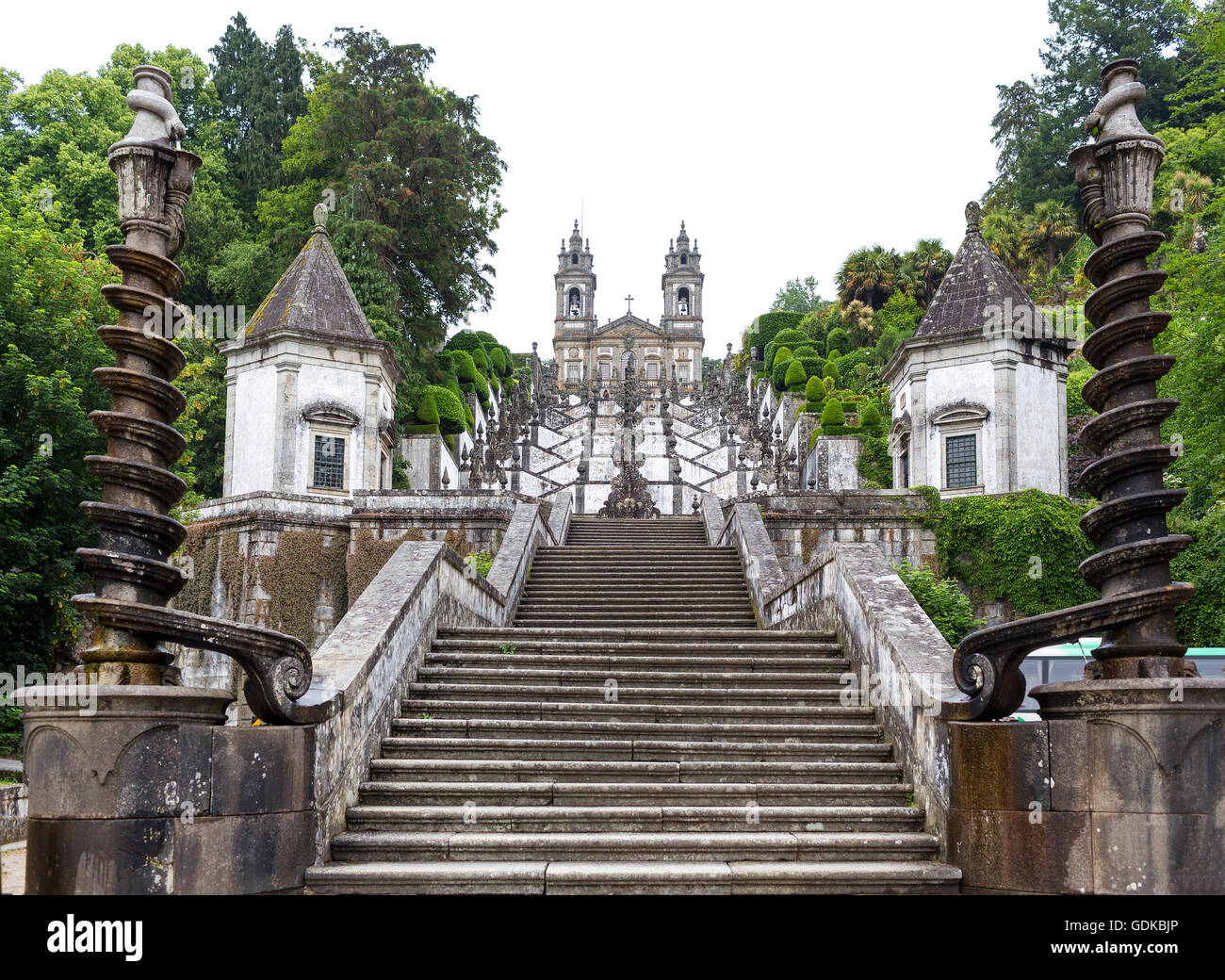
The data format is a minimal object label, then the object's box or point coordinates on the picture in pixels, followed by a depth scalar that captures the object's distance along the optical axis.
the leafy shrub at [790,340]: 56.47
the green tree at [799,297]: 93.38
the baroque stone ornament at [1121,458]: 5.41
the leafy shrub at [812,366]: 47.06
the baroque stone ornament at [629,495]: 27.45
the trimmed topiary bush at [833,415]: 32.69
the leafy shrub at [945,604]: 16.48
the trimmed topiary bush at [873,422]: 31.16
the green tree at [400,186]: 32.00
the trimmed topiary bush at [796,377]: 46.47
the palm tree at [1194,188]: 35.47
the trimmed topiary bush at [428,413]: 32.47
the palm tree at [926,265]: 44.06
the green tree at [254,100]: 39.94
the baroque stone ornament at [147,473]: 5.38
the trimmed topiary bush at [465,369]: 45.22
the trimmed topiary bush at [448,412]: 34.94
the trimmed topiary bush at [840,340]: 50.81
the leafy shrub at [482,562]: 18.98
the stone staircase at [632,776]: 5.84
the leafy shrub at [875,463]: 30.11
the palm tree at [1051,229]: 44.84
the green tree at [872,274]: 47.97
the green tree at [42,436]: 13.82
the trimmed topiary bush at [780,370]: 51.03
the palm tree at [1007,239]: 43.50
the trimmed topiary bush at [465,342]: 55.67
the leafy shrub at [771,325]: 68.88
